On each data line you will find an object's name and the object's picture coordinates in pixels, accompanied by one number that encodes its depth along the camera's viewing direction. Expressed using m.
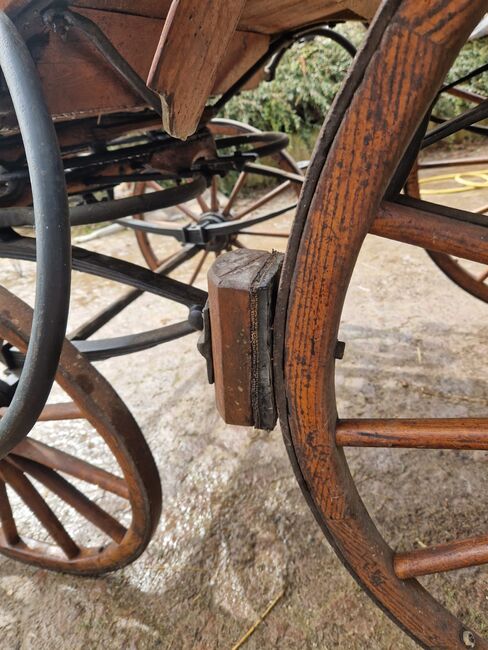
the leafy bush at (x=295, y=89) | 3.65
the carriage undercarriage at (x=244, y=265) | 0.34
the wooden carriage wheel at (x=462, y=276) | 1.39
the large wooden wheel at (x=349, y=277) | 0.31
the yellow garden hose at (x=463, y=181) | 2.74
